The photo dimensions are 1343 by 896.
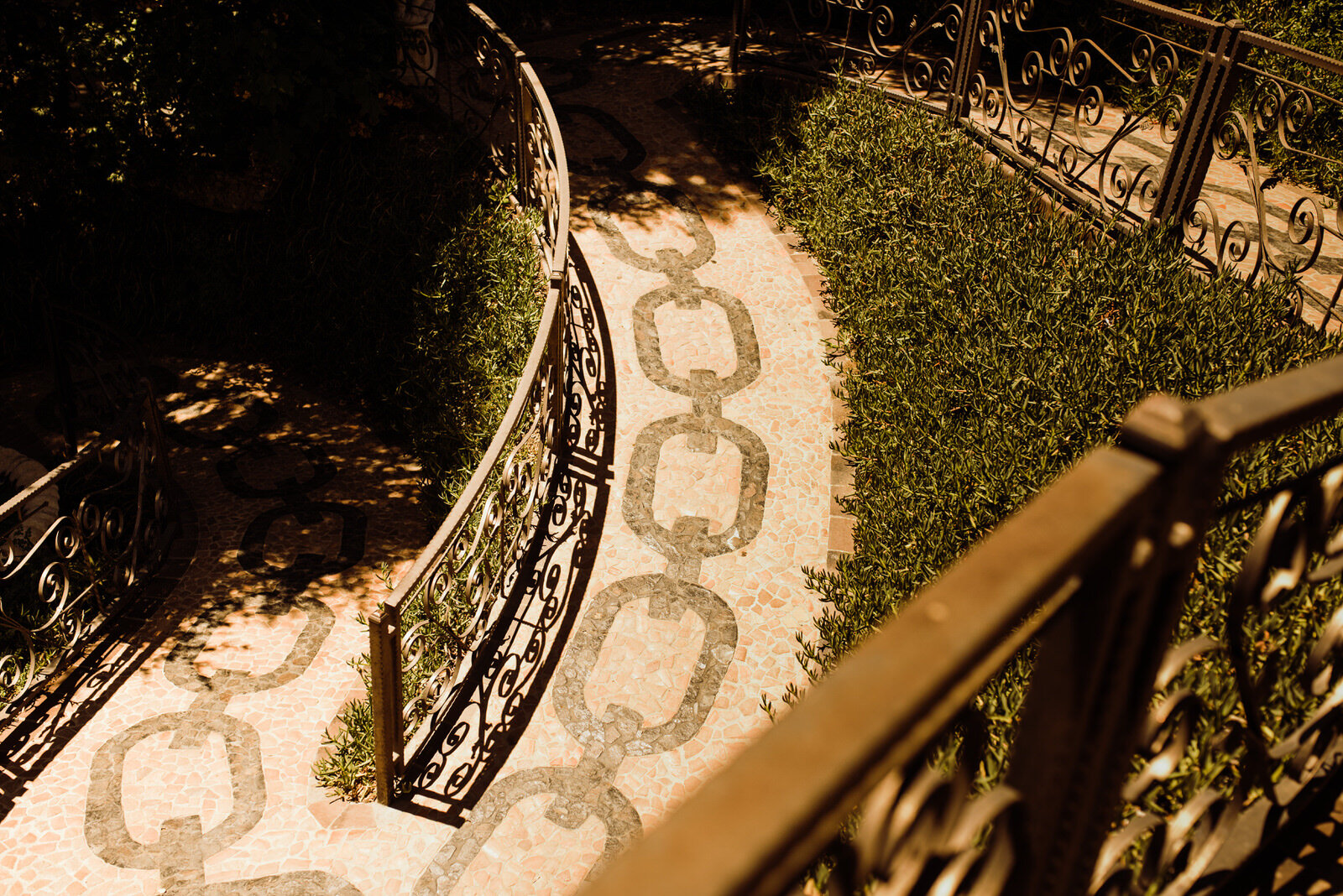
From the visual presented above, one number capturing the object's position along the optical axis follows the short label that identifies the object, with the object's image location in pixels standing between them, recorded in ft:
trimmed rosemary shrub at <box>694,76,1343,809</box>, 12.58
